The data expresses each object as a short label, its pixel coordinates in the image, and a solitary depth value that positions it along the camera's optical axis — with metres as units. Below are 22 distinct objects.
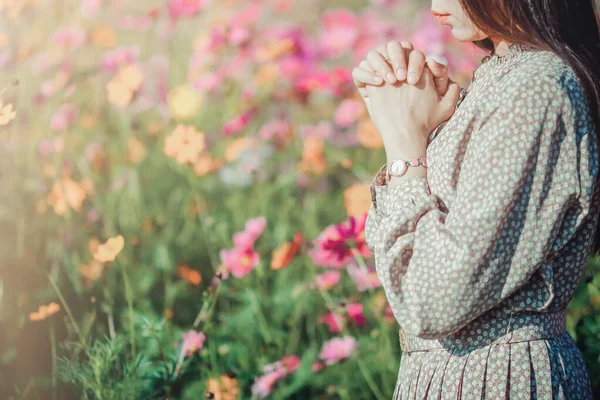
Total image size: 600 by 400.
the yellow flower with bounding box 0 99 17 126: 2.44
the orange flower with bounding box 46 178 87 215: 3.03
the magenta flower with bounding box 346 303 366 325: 2.98
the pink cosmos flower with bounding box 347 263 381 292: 3.00
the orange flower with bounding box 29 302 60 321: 2.68
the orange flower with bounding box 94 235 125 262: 2.67
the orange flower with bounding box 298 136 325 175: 3.59
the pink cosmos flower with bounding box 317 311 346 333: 3.04
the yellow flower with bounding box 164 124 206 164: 3.00
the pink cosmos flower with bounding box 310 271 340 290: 3.07
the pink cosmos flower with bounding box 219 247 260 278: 2.93
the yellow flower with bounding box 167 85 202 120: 3.59
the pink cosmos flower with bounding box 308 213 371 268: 2.84
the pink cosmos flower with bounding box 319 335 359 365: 2.98
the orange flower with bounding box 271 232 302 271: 2.94
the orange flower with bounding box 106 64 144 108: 3.23
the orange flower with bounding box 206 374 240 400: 2.83
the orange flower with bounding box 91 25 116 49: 3.66
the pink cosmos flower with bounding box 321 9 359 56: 3.93
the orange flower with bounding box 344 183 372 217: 3.09
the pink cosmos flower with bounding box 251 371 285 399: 2.89
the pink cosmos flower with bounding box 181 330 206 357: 2.77
